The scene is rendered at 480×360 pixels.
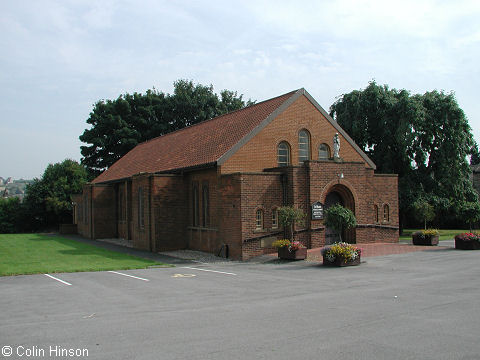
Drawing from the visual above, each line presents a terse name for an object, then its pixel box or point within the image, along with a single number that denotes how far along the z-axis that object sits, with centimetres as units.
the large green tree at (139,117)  5266
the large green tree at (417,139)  3516
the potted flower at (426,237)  2466
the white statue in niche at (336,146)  2426
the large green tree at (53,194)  4744
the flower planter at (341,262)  1759
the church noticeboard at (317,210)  2230
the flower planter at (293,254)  1952
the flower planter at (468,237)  2236
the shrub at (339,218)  2022
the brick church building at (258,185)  2142
